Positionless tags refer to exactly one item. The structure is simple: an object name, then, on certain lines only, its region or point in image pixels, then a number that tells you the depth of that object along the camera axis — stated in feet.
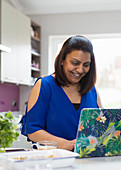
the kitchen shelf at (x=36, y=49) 16.81
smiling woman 5.75
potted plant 4.03
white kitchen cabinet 12.78
